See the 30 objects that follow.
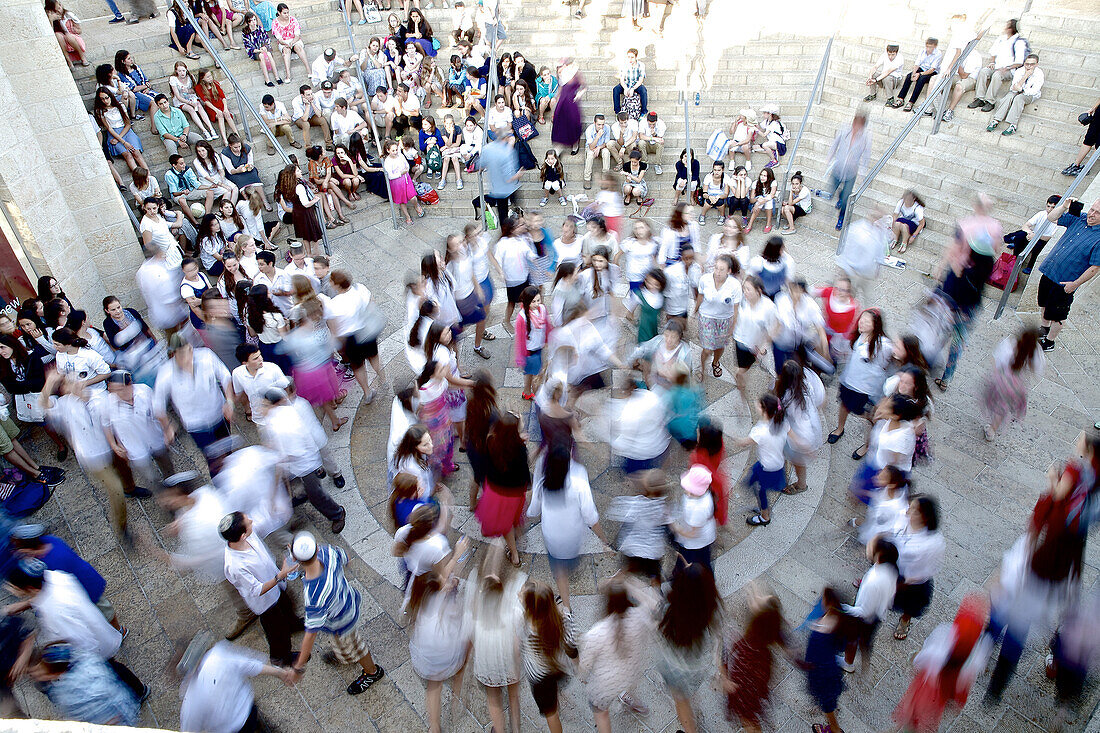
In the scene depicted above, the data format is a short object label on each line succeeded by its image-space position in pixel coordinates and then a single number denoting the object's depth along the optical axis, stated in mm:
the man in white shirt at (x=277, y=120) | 11828
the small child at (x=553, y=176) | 11406
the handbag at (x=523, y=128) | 11739
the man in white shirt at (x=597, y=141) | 11531
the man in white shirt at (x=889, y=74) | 11555
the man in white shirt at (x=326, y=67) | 12648
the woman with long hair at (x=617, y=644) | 3657
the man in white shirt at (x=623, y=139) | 11664
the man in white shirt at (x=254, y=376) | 5578
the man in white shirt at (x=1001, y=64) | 10562
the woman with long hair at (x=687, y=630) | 3631
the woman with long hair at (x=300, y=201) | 9617
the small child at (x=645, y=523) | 4363
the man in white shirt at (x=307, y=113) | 11688
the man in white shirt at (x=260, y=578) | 4212
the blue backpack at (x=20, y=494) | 6246
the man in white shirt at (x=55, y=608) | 3914
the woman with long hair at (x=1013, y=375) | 5605
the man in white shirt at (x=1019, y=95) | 10234
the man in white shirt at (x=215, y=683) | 3477
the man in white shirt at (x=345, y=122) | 11734
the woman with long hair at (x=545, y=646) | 3604
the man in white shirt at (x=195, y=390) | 5570
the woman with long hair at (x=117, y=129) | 9781
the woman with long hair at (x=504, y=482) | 4672
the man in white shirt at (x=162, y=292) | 6965
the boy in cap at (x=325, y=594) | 3969
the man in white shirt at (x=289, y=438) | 5086
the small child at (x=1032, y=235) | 8289
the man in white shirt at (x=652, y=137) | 11812
